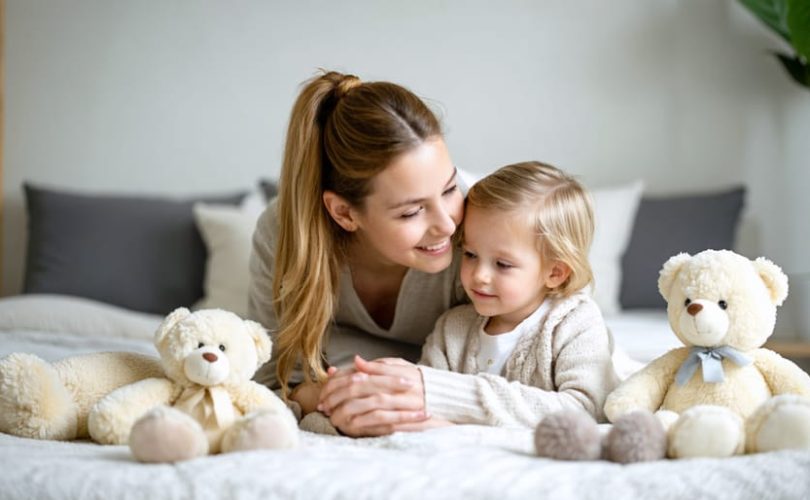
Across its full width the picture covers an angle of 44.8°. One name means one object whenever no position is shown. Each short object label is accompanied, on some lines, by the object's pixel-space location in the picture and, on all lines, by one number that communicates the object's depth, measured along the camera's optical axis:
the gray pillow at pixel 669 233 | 3.06
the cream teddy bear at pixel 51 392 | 1.47
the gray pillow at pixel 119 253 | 3.10
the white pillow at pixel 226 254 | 2.89
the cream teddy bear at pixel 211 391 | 1.31
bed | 1.13
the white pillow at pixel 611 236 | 2.92
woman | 1.60
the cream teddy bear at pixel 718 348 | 1.44
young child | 1.59
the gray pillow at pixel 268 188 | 3.26
